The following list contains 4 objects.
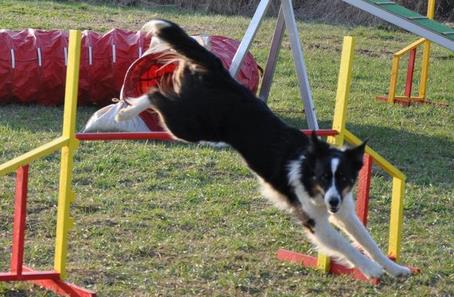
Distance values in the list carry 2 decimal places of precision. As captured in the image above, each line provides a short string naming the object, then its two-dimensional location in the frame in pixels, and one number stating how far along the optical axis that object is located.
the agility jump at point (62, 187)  11.04
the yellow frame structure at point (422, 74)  26.50
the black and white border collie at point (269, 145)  11.34
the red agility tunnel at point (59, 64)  23.52
